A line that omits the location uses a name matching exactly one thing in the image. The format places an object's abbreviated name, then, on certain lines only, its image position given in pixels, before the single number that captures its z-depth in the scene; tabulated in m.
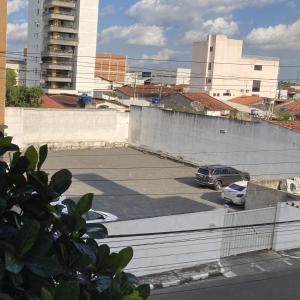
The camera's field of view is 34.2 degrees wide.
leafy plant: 2.12
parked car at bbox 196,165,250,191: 24.44
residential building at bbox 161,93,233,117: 36.62
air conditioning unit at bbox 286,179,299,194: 18.58
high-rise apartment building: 64.19
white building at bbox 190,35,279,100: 67.88
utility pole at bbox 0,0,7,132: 19.44
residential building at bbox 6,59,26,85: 68.99
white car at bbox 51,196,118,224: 14.69
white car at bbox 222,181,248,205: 21.33
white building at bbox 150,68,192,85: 93.25
